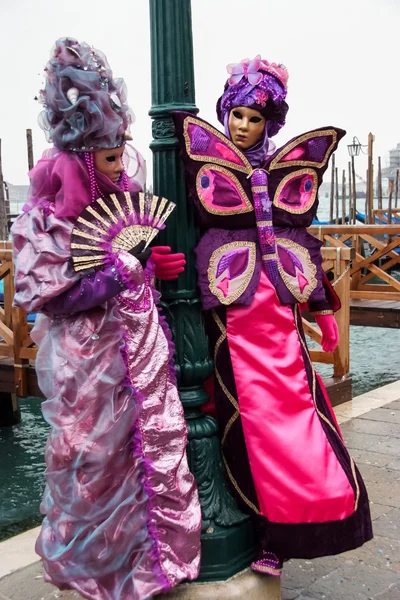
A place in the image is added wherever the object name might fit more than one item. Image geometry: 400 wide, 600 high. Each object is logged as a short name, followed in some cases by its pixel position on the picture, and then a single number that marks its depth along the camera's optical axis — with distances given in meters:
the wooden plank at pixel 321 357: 5.90
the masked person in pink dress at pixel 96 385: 2.26
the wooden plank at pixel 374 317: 9.17
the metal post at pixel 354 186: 23.58
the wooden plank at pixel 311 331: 5.83
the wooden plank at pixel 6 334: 7.16
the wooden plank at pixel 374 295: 9.61
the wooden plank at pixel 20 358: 7.04
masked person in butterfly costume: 2.47
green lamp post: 2.46
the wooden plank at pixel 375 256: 9.66
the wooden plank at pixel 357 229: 9.28
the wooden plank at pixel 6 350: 7.49
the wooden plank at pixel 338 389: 5.52
